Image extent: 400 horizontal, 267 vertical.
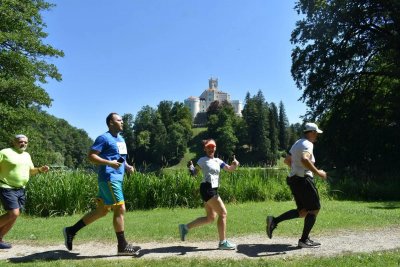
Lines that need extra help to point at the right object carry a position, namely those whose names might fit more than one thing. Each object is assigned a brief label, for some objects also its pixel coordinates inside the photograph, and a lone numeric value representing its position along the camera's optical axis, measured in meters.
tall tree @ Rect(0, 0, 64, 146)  24.66
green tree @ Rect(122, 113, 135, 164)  112.00
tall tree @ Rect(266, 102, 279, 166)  118.06
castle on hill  185.38
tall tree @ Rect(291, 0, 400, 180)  29.19
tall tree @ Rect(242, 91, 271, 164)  112.00
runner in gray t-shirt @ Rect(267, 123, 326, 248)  6.89
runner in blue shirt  6.57
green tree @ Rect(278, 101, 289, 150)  131.62
